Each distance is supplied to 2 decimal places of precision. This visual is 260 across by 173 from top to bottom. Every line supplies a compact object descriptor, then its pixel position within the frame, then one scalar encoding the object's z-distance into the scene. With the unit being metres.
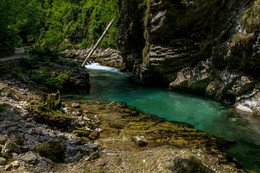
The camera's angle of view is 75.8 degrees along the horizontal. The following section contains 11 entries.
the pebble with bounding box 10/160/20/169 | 3.35
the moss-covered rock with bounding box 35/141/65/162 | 4.19
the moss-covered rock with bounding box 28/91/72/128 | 5.87
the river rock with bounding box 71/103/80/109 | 8.64
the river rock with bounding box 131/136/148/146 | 5.67
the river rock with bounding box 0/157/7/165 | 3.31
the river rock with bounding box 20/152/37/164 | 3.71
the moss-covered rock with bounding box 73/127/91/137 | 5.92
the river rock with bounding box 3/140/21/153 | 3.78
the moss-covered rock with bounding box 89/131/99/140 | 5.96
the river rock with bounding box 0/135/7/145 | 3.92
